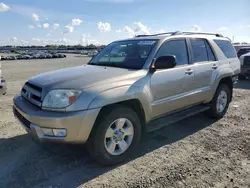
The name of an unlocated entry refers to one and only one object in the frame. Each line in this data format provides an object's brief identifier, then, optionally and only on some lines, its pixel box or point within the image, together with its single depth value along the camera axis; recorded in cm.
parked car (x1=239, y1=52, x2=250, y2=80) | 1125
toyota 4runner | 299
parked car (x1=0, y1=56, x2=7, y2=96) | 622
